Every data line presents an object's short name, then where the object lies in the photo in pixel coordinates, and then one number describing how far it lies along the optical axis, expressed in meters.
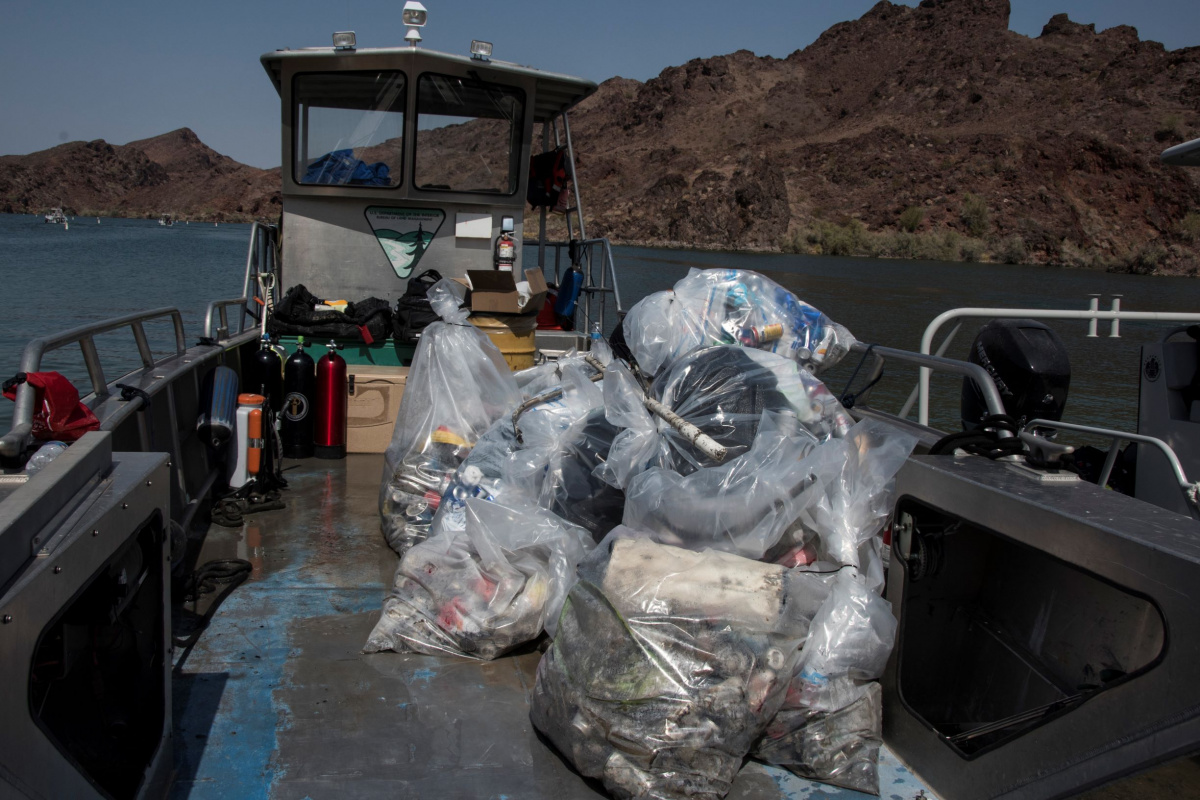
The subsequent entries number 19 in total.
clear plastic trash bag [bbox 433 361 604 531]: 3.23
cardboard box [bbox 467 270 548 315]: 5.05
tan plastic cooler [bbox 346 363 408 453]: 5.06
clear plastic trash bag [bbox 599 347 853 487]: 2.86
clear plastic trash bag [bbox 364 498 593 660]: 2.78
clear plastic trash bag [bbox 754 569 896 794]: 2.24
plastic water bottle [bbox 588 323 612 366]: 4.01
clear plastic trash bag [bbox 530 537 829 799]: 2.05
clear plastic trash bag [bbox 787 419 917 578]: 2.51
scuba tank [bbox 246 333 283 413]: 4.89
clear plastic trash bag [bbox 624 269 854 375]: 3.64
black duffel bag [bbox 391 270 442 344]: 5.35
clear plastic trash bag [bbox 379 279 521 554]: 3.72
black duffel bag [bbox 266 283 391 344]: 5.30
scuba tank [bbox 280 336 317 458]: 4.88
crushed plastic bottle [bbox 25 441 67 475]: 1.73
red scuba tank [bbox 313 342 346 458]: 4.88
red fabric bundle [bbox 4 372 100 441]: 2.18
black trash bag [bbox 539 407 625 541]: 3.04
